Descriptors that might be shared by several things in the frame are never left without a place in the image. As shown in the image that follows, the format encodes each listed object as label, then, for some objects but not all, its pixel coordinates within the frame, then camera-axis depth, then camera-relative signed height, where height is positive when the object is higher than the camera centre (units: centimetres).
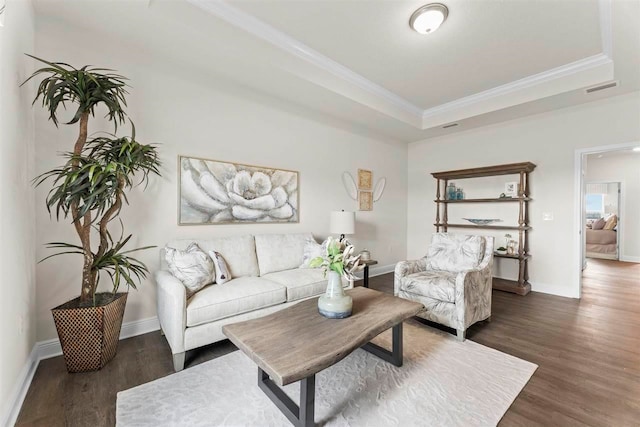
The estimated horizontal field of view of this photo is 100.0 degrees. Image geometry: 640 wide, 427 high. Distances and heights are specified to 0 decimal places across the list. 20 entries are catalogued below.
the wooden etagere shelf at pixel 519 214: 397 -3
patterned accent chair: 248 -70
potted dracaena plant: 181 +4
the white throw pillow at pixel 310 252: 330 -52
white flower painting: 291 +20
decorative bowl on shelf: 452 -16
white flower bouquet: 183 -35
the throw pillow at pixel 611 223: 664 -25
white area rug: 154 -119
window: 789 +23
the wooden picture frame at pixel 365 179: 475 +57
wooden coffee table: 132 -74
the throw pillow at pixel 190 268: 230 -52
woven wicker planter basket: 187 -89
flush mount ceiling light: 224 +167
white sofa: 203 -73
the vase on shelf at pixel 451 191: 496 +38
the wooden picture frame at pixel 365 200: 476 +19
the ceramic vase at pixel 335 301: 183 -63
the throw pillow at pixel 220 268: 256 -57
